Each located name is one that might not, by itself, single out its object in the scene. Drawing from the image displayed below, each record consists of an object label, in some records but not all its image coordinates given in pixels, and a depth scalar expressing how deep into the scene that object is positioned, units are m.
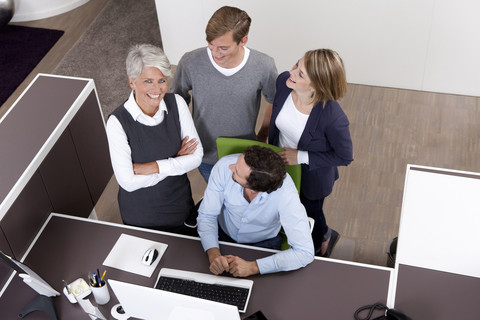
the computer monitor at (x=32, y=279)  2.32
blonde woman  2.68
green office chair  2.90
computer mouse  2.65
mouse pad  2.67
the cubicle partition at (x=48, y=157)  2.83
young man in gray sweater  2.79
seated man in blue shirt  2.53
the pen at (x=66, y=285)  2.52
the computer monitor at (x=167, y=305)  2.08
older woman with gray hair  2.66
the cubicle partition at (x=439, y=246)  2.44
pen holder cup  2.48
